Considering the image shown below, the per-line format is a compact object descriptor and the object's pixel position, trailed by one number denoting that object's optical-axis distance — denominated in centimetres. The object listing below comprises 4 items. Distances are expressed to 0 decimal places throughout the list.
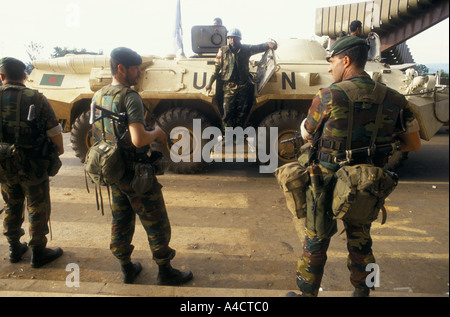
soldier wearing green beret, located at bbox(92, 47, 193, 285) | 228
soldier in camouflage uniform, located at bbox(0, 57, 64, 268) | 267
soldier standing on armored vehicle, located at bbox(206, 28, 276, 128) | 520
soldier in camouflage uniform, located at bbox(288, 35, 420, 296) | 204
